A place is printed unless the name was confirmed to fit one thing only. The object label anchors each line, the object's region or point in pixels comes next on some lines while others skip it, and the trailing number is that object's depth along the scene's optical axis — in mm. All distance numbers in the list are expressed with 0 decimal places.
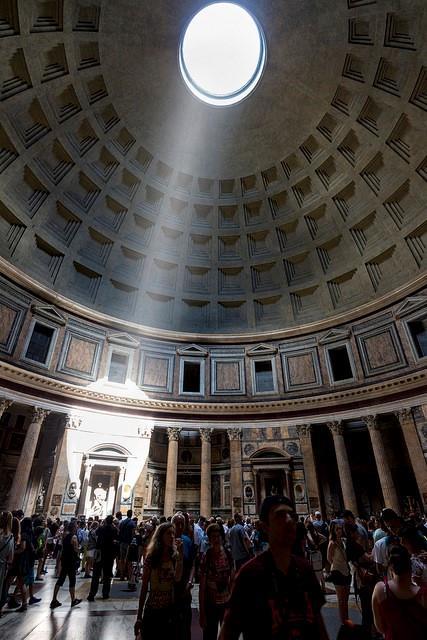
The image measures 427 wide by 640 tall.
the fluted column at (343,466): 18870
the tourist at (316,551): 7855
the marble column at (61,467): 17836
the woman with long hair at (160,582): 3598
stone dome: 19031
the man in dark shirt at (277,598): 1990
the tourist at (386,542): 5441
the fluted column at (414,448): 17266
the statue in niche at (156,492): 21562
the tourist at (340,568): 5621
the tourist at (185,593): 3973
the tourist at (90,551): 11492
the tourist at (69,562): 7449
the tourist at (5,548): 6098
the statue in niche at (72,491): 18016
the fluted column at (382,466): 17953
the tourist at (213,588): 4352
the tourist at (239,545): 7957
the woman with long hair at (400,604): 2809
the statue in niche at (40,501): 21172
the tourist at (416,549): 4012
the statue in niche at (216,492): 22328
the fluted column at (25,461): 16281
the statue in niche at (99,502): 19000
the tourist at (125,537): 11094
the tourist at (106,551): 8609
